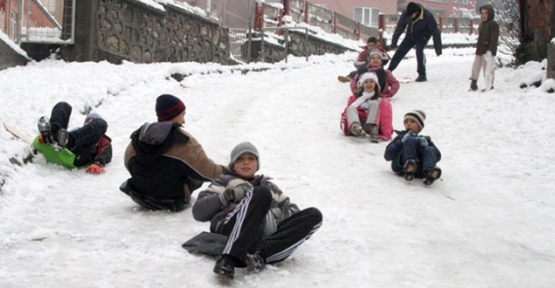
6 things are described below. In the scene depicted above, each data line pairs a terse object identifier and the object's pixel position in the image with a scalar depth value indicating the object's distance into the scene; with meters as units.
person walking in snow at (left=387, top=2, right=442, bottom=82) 15.93
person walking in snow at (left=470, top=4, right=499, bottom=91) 13.23
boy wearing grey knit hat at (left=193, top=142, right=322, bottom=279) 4.28
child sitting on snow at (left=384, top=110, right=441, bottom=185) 7.23
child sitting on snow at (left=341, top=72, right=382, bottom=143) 9.47
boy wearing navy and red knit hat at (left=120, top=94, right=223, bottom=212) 5.69
